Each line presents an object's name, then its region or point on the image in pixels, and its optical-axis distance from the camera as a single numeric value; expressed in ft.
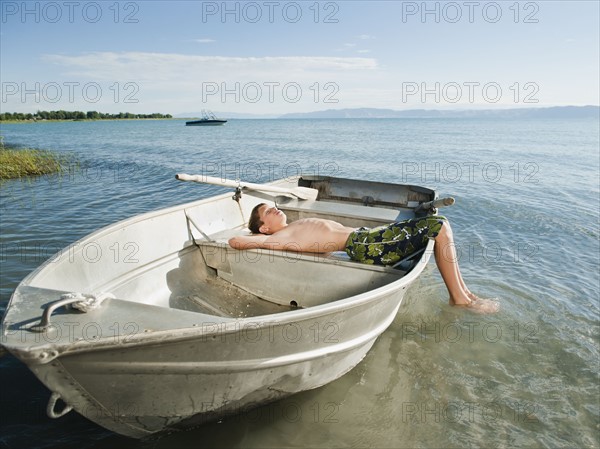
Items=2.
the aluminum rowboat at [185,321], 7.19
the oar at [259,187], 15.00
